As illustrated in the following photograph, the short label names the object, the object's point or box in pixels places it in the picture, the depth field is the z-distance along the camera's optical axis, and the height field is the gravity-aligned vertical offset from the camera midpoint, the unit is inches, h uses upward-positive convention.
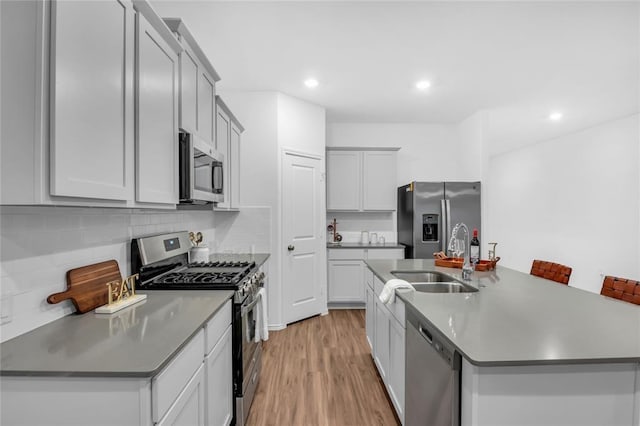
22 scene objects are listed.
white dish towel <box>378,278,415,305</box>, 72.2 -17.8
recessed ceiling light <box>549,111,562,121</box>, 166.4 +54.1
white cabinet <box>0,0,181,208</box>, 35.0 +14.7
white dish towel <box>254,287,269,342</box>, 88.3 -29.9
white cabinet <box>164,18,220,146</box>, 70.3 +32.7
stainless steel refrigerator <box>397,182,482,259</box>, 158.9 +2.5
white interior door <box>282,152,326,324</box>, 144.2 -11.9
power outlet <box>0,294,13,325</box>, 42.2 -13.2
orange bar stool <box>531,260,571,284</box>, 96.1 -18.8
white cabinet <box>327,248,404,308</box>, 168.2 -30.6
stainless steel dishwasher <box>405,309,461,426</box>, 44.6 -27.3
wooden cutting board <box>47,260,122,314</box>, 52.6 -13.1
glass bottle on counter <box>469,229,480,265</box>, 98.4 -11.2
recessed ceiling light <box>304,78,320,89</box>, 129.2 +55.8
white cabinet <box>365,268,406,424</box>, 71.0 -34.7
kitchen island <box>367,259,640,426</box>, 40.8 -21.2
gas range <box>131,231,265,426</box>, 72.1 -16.9
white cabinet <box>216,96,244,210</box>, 101.8 +23.0
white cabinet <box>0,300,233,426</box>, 36.3 -22.1
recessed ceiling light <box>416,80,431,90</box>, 131.7 +56.1
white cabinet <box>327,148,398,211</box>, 176.2 +20.0
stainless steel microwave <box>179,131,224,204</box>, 69.8 +10.8
